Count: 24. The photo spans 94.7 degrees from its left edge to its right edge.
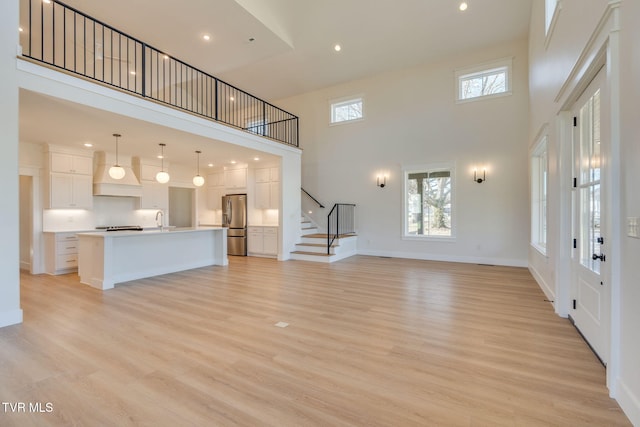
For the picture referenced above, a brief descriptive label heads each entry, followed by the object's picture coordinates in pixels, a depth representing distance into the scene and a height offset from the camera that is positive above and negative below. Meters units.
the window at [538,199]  5.14 +0.30
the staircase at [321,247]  7.41 -0.86
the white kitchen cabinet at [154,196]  8.00 +0.53
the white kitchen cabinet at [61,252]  5.95 -0.77
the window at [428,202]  7.32 +0.33
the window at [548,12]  3.86 +2.77
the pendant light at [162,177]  6.22 +0.80
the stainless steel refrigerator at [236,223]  8.53 -0.25
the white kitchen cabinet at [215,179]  9.41 +1.16
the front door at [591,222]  2.28 -0.06
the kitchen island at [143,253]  4.88 -0.74
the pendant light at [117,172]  5.46 +0.80
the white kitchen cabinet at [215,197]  9.45 +0.59
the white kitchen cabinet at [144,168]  7.84 +1.25
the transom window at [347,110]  8.60 +3.15
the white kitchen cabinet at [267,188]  8.27 +0.77
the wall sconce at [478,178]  6.79 +0.89
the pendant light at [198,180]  6.78 +0.81
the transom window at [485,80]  6.65 +3.17
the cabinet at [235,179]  8.64 +1.08
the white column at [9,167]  3.13 +0.51
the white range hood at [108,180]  6.99 +0.85
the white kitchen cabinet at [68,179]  6.14 +0.78
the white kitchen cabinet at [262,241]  8.02 -0.72
